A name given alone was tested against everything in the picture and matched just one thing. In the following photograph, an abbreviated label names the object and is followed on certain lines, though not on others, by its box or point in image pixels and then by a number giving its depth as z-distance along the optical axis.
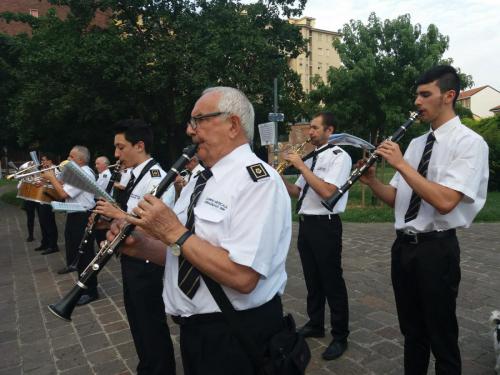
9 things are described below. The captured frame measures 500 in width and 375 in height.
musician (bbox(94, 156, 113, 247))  6.56
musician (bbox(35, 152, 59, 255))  8.81
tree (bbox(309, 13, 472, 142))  15.32
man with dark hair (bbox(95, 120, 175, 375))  3.12
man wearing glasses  1.71
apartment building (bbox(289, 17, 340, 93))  73.12
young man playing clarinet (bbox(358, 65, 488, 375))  2.49
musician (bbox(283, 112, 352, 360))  3.80
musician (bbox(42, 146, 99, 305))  5.85
